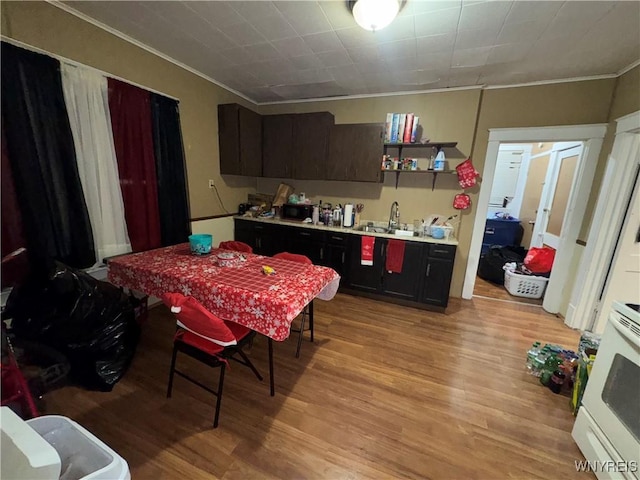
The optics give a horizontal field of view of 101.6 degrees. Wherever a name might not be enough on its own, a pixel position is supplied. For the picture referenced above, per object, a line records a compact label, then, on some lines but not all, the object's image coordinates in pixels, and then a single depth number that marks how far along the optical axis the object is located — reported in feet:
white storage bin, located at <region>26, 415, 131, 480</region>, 3.07
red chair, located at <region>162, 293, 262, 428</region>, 4.71
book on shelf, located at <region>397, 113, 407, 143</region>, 10.40
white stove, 3.98
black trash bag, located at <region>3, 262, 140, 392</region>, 5.66
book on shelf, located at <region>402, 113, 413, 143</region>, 10.32
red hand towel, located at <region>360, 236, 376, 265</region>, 10.57
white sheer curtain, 6.74
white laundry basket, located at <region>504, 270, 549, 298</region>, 11.57
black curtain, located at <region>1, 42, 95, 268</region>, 5.74
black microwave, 12.23
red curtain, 7.72
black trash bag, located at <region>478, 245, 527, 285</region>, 13.19
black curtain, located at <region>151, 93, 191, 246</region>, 8.78
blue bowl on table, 7.59
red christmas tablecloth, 5.13
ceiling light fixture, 5.37
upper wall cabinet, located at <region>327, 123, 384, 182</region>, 10.78
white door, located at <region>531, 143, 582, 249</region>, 11.13
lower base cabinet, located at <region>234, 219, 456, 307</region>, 9.95
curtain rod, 5.64
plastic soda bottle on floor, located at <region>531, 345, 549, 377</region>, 6.93
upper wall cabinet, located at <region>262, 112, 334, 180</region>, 11.61
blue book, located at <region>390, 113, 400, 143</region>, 10.48
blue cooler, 16.24
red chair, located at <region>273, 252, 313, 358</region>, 7.37
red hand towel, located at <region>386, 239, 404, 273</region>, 10.19
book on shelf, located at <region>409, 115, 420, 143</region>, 10.29
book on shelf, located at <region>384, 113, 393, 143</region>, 10.58
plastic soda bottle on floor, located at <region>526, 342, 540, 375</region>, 7.18
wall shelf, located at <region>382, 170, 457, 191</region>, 10.39
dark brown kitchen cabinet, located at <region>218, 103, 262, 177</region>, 11.09
